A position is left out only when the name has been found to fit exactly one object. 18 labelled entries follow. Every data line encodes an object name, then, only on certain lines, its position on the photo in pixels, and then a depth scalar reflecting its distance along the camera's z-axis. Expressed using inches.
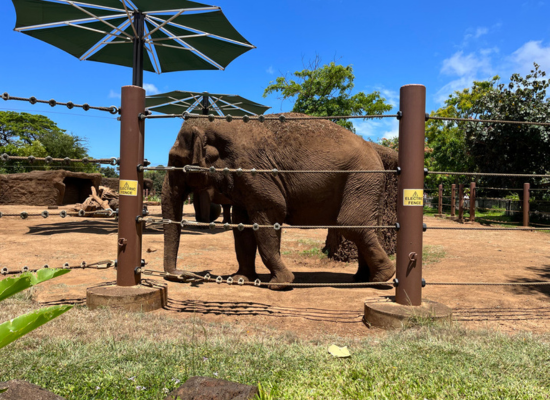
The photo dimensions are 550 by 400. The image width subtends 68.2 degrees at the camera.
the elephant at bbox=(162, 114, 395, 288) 179.8
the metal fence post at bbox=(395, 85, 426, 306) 127.3
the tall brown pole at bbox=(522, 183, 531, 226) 536.9
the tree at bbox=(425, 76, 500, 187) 1112.8
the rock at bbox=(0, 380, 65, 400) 61.6
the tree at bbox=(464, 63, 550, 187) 620.1
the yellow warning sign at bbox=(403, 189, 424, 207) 127.1
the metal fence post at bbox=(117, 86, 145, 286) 139.7
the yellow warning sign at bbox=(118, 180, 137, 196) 139.4
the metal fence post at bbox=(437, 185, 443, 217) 769.2
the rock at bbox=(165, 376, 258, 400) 64.2
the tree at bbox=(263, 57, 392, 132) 829.8
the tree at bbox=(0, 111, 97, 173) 1208.2
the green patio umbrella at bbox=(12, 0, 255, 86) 283.6
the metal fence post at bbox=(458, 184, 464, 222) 662.6
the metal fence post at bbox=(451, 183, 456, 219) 711.1
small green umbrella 439.2
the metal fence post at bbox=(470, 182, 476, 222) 637.3
